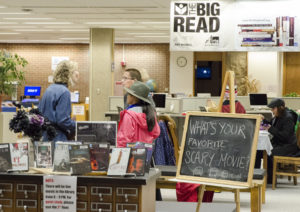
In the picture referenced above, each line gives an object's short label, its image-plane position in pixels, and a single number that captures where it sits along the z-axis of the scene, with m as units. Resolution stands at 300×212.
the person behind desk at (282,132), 10.38
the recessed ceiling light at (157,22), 15.62
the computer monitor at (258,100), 15.41
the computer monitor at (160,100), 14.23
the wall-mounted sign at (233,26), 10.02
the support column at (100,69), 17.30
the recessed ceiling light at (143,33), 19.38
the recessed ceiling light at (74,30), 18.69
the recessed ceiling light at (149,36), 20.62
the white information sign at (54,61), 25.08
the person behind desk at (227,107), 10.36
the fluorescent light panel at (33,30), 19.02
